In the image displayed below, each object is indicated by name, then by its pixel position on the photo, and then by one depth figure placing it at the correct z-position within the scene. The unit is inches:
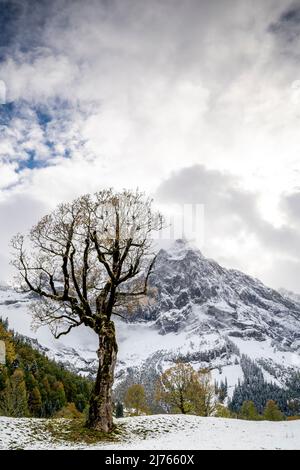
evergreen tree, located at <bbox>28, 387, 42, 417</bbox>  4332.4
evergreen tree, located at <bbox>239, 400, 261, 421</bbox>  4182.8
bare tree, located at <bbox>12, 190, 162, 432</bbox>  732.0
